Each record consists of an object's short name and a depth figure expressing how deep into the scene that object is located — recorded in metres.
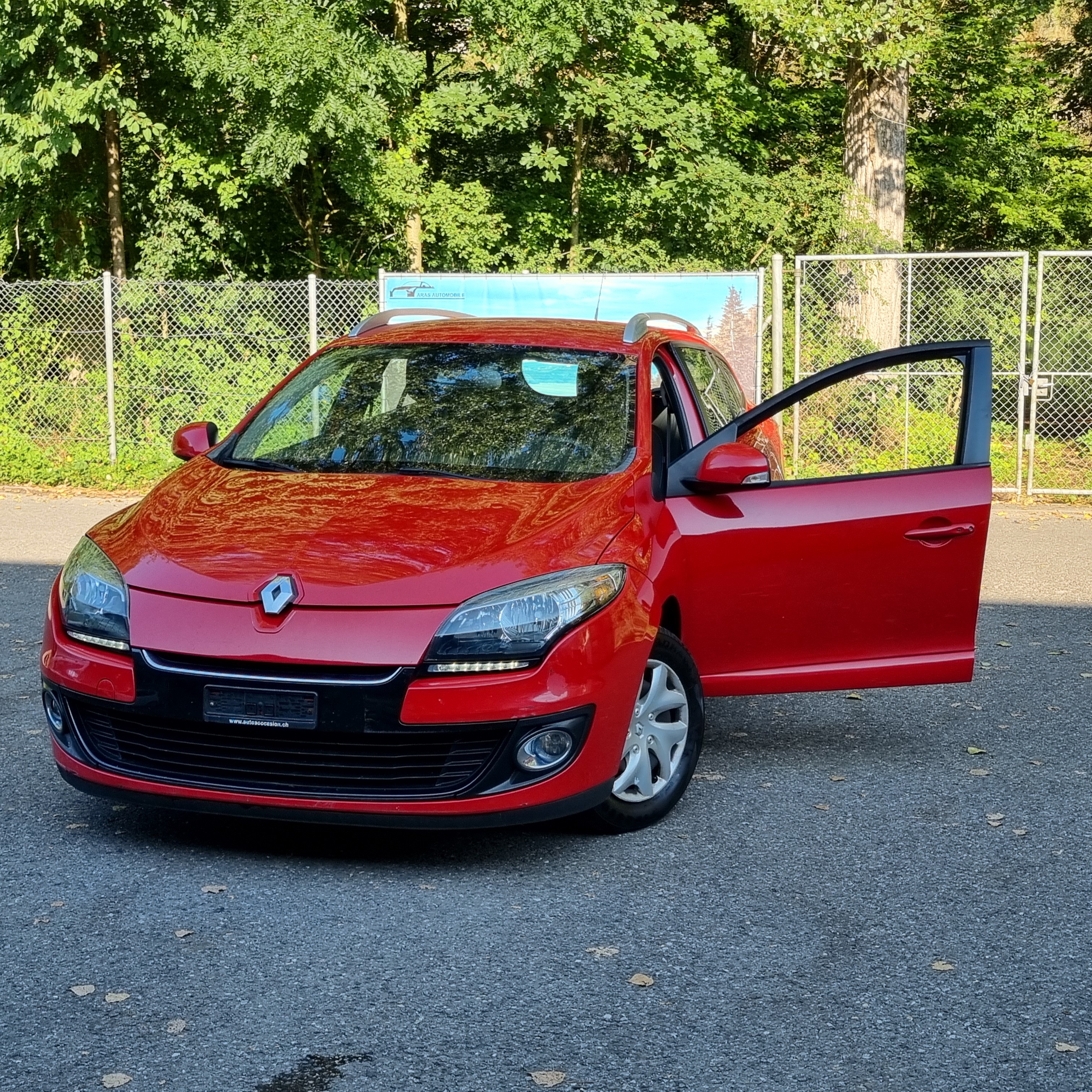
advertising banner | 14.63
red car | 4.56
